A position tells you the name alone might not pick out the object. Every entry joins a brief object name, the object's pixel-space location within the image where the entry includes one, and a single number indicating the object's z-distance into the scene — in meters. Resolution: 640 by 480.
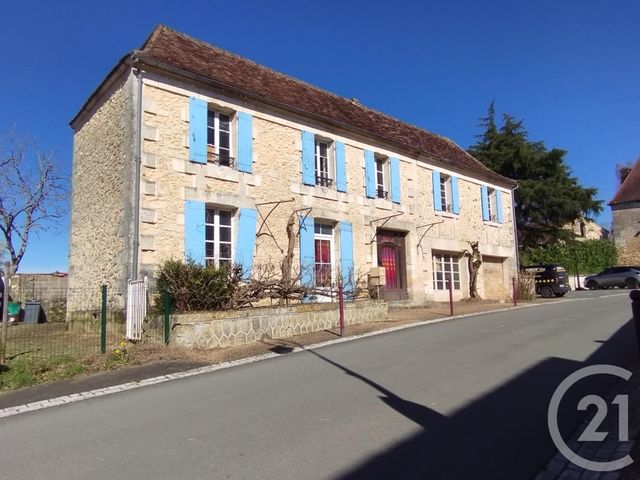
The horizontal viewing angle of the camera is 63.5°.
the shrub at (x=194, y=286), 9.66
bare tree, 25.08
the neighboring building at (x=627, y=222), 40.31
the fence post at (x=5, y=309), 8.45
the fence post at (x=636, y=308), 5.38
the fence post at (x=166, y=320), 9.34
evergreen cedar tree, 31.58
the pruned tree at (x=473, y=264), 20.39
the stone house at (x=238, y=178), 11.57
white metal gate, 10.12
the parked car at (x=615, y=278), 28.62
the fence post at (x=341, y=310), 11.01
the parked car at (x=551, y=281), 24.32
